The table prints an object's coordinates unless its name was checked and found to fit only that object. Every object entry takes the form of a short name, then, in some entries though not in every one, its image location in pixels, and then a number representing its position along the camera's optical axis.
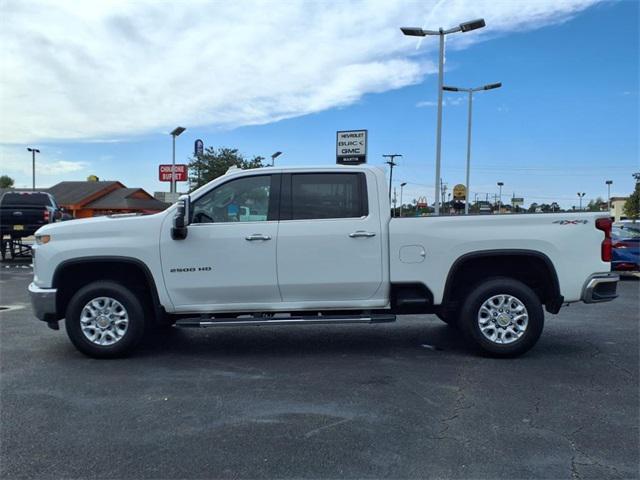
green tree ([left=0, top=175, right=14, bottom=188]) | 92.84
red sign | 24.66
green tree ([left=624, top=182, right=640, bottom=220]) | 47.12
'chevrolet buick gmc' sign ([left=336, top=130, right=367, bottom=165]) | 15.62
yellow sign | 32.17
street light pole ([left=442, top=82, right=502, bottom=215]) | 25.46
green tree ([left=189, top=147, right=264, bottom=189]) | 31.92
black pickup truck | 16.14
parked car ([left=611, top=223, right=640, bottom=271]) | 13.23
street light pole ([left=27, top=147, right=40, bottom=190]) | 53.76
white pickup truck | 5.50
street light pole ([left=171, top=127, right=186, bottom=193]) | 23.61
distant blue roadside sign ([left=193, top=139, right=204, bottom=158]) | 26.95
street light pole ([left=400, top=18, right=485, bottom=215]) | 17.67
